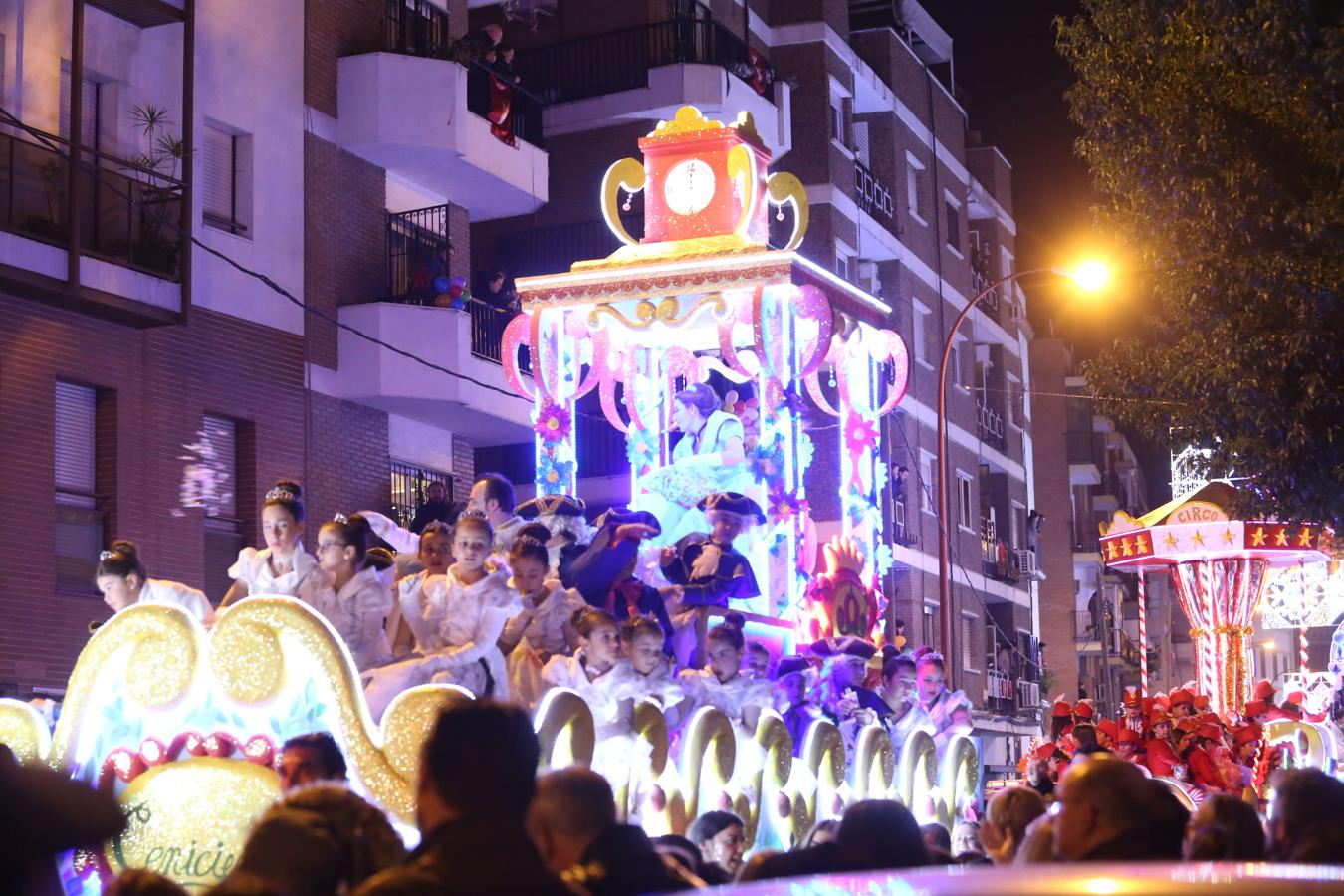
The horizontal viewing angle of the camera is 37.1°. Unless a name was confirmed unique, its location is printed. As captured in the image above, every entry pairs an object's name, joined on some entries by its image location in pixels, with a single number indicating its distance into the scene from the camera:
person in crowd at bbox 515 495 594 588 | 12.73
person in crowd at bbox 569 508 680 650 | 12.09
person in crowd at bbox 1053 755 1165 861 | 5.91
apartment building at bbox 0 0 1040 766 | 18.00
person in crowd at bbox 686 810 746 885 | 9.60
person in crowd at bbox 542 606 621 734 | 10.55
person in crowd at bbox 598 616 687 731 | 10.72
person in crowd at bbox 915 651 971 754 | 16.09
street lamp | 22.69
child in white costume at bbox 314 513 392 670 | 9.57
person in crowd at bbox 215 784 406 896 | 4.79
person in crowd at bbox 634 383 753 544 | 15.65
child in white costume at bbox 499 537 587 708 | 11.15
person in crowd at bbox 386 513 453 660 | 9.93
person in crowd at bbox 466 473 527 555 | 11.96
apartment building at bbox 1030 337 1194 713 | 52.38
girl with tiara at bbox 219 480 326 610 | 9.53
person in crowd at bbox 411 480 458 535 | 16.41
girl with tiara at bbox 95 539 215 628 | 9.95
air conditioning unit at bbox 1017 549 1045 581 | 44.72
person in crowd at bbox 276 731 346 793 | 6.53
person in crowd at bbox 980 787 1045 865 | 7.70
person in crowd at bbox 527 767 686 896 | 5.52
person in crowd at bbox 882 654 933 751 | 15.08
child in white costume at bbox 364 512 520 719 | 9.45
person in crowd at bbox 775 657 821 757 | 13.41
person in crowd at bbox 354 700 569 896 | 4.37
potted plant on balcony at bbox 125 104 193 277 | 18.77
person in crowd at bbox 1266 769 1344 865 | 6.37
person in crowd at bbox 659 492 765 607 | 13.28
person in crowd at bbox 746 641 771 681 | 12.76
